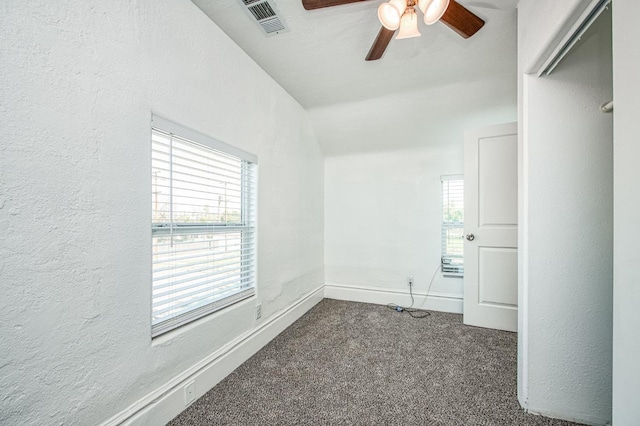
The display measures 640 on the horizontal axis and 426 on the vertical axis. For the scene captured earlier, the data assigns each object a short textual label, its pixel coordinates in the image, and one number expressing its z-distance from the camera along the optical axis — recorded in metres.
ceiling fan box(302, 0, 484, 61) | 1.31
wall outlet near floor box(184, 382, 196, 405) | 1.52
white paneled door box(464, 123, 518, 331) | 2.58
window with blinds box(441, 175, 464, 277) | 3.10
